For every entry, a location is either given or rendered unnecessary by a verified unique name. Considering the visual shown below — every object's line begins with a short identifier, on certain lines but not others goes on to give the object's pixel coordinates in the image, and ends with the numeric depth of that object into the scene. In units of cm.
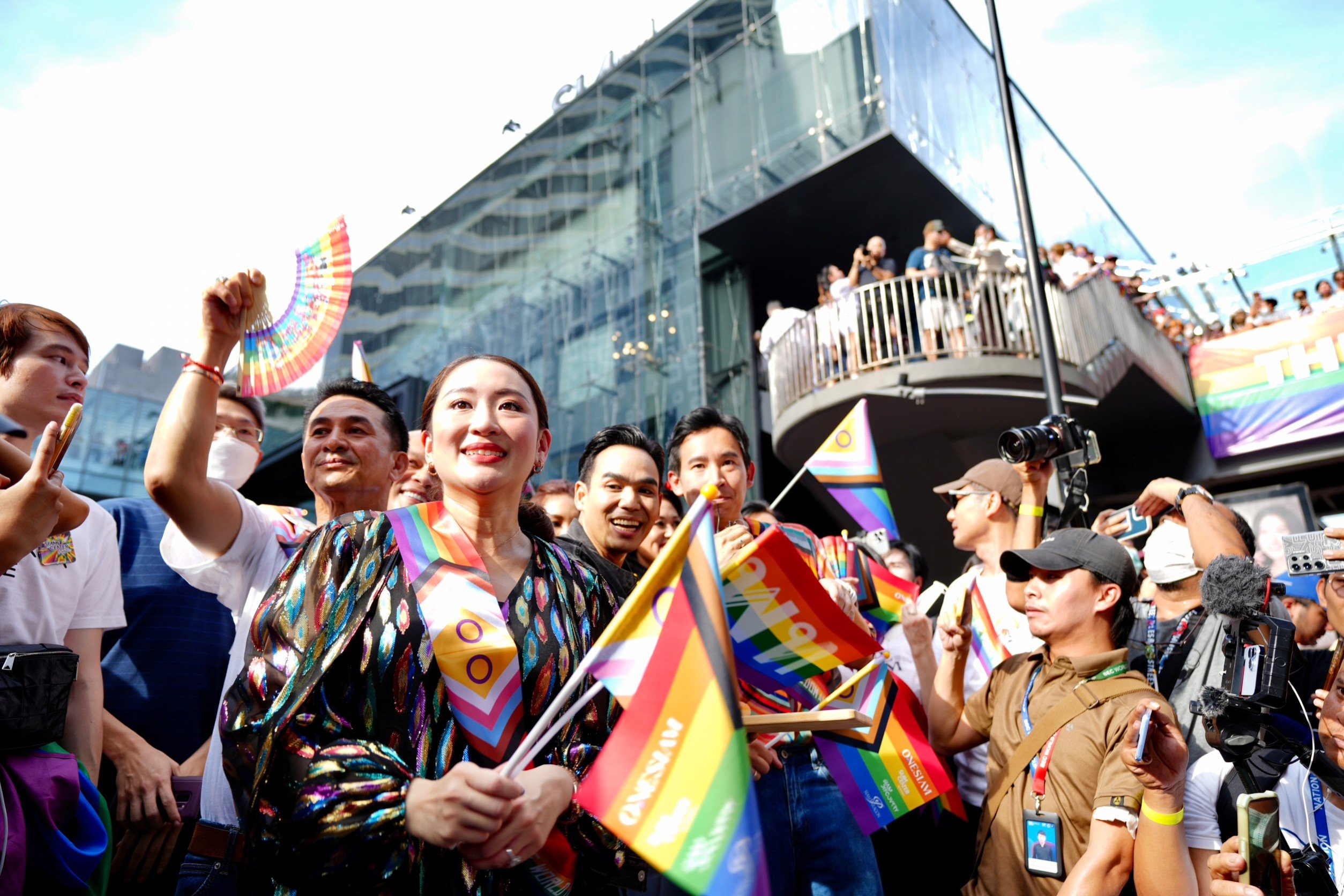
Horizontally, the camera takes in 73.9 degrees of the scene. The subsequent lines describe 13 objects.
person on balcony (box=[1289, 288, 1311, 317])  1155
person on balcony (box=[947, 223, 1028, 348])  1017
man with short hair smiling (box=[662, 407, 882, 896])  250
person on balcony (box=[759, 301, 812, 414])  1188
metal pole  551
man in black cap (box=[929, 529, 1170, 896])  244
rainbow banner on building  1071
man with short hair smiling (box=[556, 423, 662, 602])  303
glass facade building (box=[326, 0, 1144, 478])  1273
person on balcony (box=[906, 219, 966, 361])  1018
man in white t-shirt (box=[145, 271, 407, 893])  191
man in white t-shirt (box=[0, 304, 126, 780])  219
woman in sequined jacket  149
